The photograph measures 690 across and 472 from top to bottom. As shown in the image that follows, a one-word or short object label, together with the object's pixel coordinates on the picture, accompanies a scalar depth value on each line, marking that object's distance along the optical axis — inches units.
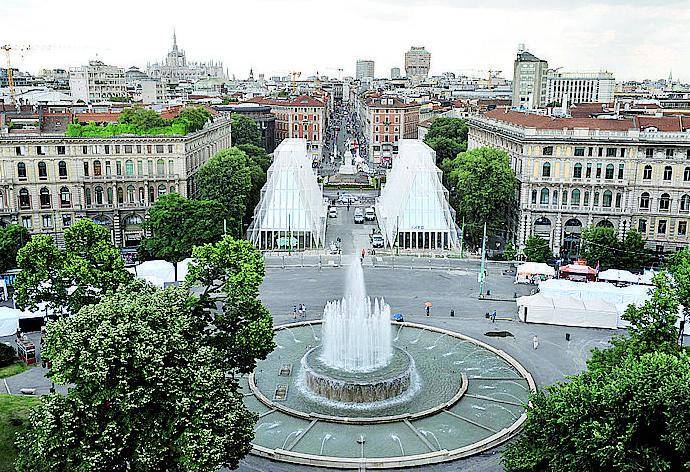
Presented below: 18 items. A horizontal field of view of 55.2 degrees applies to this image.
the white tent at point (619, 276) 2311.8
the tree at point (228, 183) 3110.2
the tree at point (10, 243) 2384.4
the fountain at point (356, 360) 1457.9
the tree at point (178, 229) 2445.9
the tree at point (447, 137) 4685.0
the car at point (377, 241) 3027.3
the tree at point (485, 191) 2952.8
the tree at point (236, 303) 1211.9
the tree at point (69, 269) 1379.2
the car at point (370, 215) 3688.5
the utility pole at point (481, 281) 2278.3
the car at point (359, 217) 3555.6
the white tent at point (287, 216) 2965.1
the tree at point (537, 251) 2620.6
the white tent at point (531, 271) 2396.7
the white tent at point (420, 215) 2994.6
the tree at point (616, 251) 2522.1
